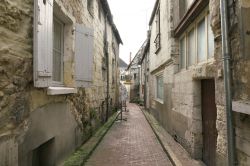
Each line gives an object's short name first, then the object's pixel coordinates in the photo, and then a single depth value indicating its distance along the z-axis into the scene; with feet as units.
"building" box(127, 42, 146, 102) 69.54
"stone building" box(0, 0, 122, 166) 6.59
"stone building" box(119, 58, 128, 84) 115.12
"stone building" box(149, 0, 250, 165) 7.01
